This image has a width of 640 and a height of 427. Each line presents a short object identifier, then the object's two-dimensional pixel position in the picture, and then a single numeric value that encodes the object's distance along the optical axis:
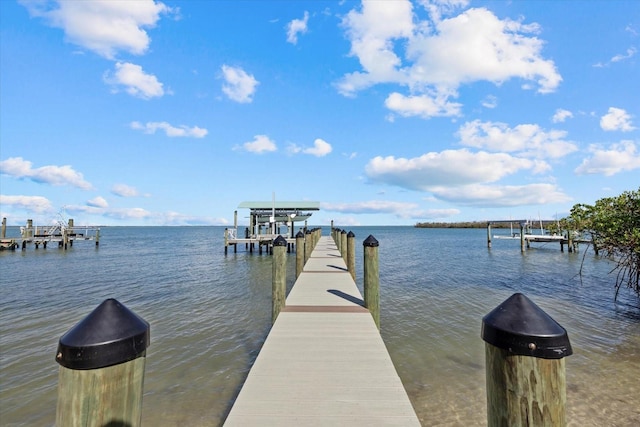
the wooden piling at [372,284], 6.92
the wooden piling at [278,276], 6.88
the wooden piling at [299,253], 11.89
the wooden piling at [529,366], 1.59
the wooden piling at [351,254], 11.77
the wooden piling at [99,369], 1.54
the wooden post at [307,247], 16.58
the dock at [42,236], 37.55
